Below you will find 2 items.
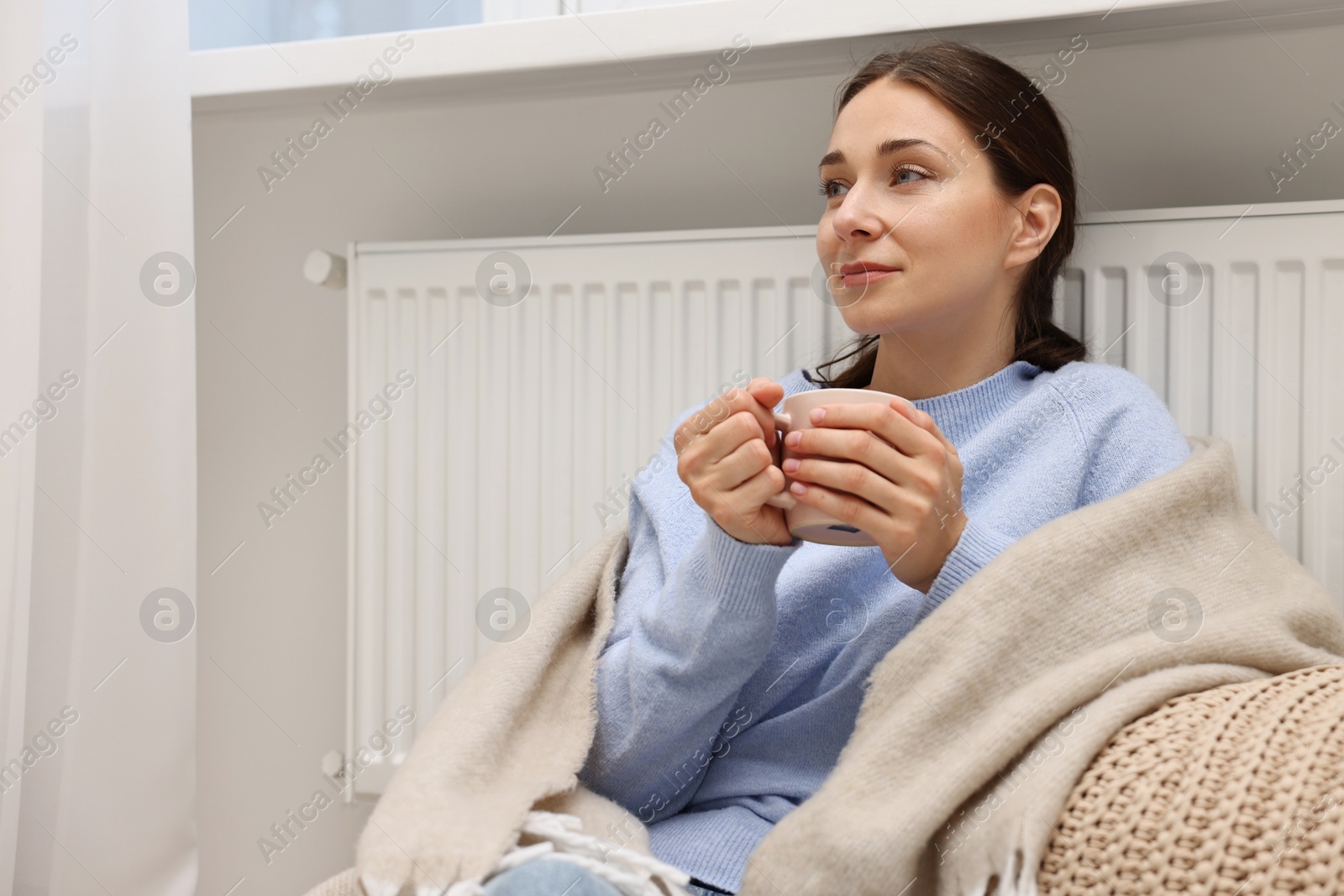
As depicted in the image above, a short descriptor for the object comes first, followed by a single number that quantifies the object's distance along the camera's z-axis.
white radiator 1.04
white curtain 1.02
